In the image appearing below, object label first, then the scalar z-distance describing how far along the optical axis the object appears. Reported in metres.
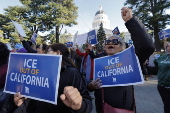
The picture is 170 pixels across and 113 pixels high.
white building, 79.25
